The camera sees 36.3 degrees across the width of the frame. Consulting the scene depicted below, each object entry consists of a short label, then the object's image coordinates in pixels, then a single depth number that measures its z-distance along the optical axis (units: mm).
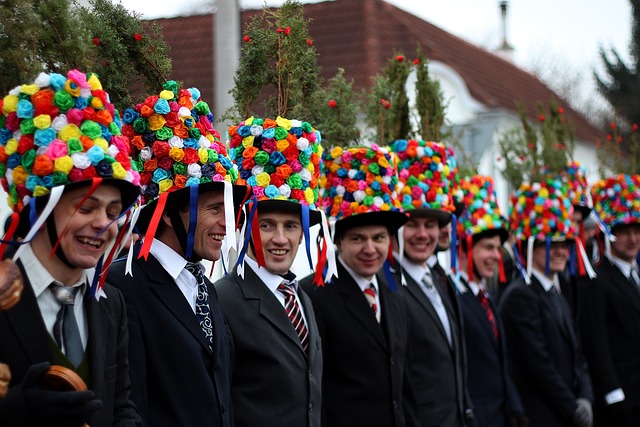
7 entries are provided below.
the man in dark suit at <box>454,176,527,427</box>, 7367
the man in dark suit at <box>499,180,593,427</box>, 7965
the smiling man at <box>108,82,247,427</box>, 4211
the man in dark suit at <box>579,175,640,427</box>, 8984
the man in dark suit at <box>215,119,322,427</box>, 4867
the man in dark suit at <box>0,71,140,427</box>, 3359
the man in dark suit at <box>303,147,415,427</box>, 5785
